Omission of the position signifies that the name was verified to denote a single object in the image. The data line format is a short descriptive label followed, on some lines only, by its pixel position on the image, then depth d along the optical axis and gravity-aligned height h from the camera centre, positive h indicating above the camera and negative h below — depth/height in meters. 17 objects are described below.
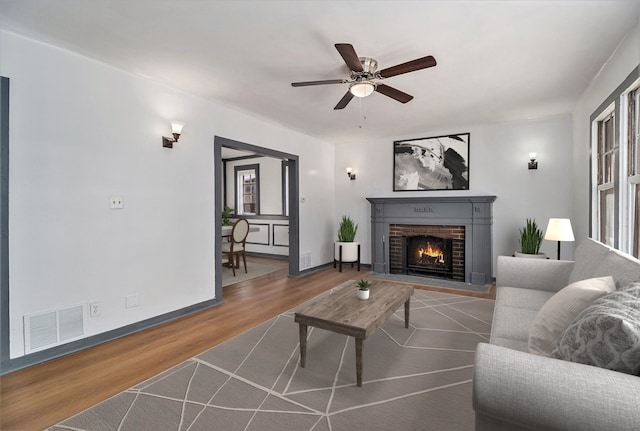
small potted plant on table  2.57 -0.66
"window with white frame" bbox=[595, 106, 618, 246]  2.84 +0.34
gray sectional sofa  0.87 -0.56
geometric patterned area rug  1.68 -1.14
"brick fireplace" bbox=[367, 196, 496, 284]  4.75 -0.42
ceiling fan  2.13 +1.08
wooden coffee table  2.00 -0.74
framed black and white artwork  4.96 +0.82
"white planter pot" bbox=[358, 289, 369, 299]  2.56 -0.69
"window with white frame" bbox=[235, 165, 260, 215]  7.36 +0.58
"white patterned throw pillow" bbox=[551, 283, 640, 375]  0.99 -0.43
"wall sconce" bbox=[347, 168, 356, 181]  5.88 +0.73
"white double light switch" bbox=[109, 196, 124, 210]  2.75 +0.10
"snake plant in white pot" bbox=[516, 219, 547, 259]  4.14 -0.44
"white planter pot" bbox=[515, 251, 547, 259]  4.07 -0.59
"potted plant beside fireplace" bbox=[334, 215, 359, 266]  5.58 -0.57
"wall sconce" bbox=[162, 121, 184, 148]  3.15 +0.82
